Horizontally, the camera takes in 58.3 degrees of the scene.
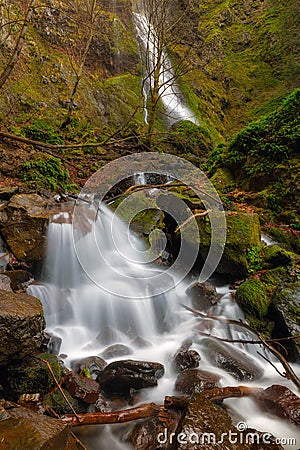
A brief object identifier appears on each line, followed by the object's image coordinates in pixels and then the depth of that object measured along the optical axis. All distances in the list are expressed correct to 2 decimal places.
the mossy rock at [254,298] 4.34
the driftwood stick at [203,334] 4.03
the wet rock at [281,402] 2.46
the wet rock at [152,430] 2.20
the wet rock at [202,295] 4.69
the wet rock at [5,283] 3.45
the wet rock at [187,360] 3.45
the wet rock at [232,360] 3.37
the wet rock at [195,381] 2.87
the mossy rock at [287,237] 6.19
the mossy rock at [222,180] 8.39
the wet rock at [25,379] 2.47
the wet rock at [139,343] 3.94
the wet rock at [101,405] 2.67
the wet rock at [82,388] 2.63
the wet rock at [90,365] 3.17
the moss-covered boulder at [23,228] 4.48
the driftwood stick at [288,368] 2.16
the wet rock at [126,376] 2.97
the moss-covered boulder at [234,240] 5.12
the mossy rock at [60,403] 2.39
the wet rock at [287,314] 3.68
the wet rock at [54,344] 3.47
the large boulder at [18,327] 2.40
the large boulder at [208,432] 1.73
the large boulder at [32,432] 1.49
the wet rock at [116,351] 3.61
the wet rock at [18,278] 3.95
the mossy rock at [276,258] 5.07
